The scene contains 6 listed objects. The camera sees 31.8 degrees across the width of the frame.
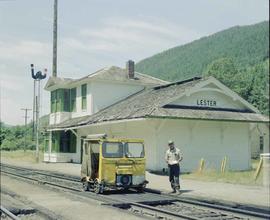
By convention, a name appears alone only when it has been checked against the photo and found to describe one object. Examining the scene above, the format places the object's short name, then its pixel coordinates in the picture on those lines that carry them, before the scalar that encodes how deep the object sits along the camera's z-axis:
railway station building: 24.97
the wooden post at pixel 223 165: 23.72
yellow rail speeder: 15.43
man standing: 15.74
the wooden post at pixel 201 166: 23.15
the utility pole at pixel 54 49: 52.03
